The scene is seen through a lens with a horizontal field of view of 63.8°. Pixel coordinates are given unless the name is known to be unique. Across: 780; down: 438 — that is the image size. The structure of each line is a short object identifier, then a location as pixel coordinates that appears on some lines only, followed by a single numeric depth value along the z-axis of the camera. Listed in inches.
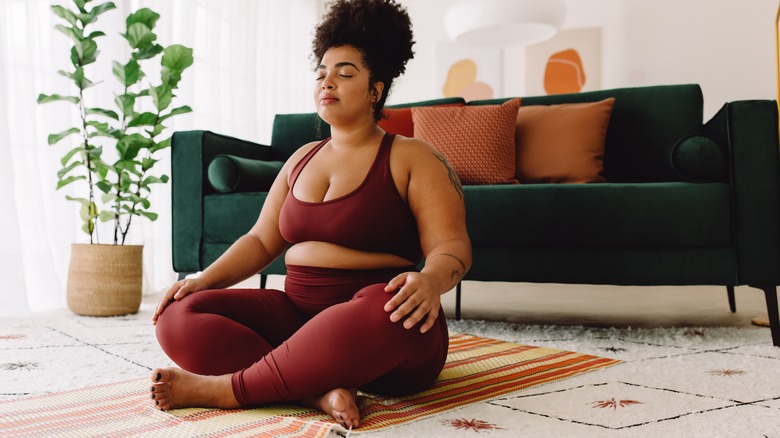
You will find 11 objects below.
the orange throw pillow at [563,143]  89.7
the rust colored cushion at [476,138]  86.7
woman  36.9
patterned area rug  37.8
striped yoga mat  36.4
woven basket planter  86.9
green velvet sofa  69.3
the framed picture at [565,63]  178.5
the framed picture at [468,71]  186.4
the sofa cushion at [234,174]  86.7
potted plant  86.7
